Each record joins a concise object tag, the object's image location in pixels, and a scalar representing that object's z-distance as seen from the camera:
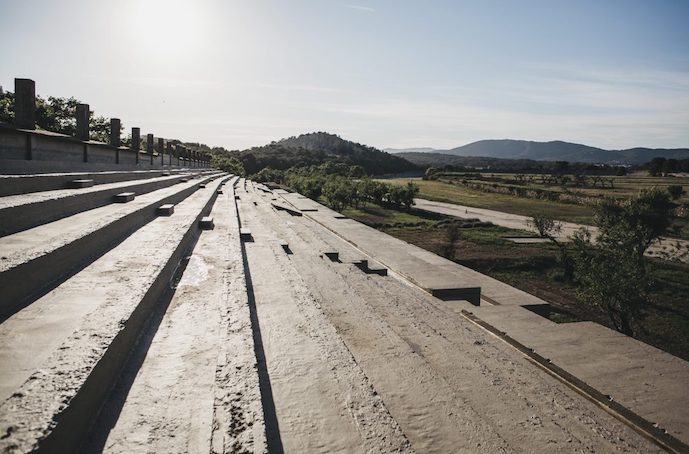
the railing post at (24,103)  6.26
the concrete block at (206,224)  6.76
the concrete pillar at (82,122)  8.73
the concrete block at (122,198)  5.48
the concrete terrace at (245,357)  1.81
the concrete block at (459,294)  6.63
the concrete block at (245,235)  7.31
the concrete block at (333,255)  7.82
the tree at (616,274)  10.32
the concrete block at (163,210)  5.91
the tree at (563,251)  17.45
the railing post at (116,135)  10.73
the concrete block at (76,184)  4.97
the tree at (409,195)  40.09
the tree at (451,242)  20.17
